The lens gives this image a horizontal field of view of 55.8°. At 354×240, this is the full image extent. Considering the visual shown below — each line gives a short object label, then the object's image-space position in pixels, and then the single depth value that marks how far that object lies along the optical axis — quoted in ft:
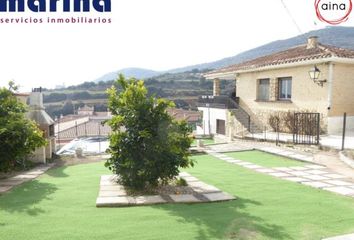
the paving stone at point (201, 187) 21.50
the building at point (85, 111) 218.22
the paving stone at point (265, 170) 29.73
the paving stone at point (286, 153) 38.16
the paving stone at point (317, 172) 28.45
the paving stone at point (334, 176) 26.68
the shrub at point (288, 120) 57.88
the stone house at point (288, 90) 51.85
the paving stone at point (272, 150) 40.84
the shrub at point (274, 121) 61.17
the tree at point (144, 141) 21.24
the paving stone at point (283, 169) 30.09
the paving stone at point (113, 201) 18.11
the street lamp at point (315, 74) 50.75
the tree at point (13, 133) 29.17
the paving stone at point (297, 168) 31.12
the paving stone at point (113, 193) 20.13
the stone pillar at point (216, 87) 88.99
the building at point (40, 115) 42.98
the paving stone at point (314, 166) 31.42
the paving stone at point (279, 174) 27.73
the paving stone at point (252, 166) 32.05
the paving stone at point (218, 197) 19.39
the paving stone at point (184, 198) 19.15
